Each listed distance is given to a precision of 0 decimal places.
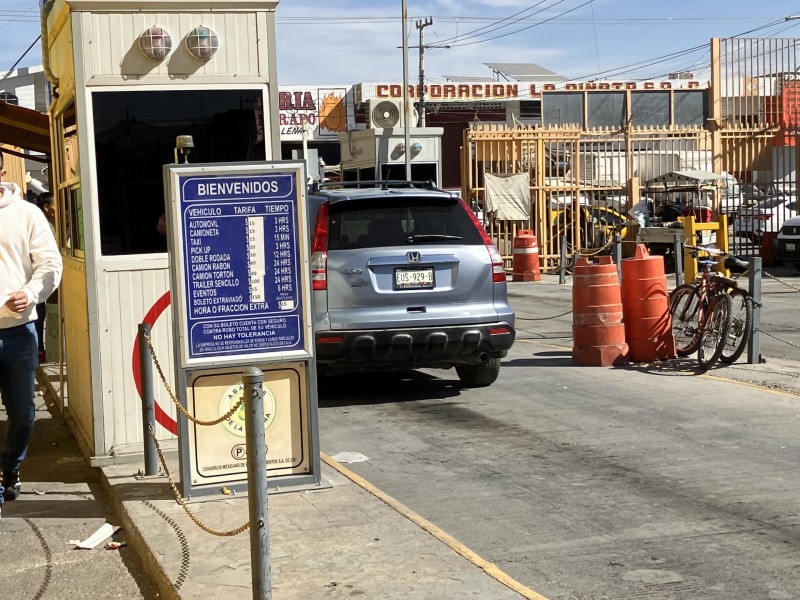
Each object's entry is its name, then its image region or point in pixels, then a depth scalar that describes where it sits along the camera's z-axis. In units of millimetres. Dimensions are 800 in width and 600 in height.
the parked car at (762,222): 26773
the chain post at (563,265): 24469
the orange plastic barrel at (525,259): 25328
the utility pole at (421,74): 51781
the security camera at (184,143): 6883
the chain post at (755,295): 11570
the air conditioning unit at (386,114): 29672
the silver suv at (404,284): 10016
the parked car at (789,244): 24188
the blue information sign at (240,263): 6547
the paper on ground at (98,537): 6379
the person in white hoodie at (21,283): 6789
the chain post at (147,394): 7164
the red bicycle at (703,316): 11508
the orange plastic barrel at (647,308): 11984
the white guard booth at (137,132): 7625
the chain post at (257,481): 4609
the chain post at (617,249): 17672
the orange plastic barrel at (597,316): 11750
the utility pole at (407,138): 26828
